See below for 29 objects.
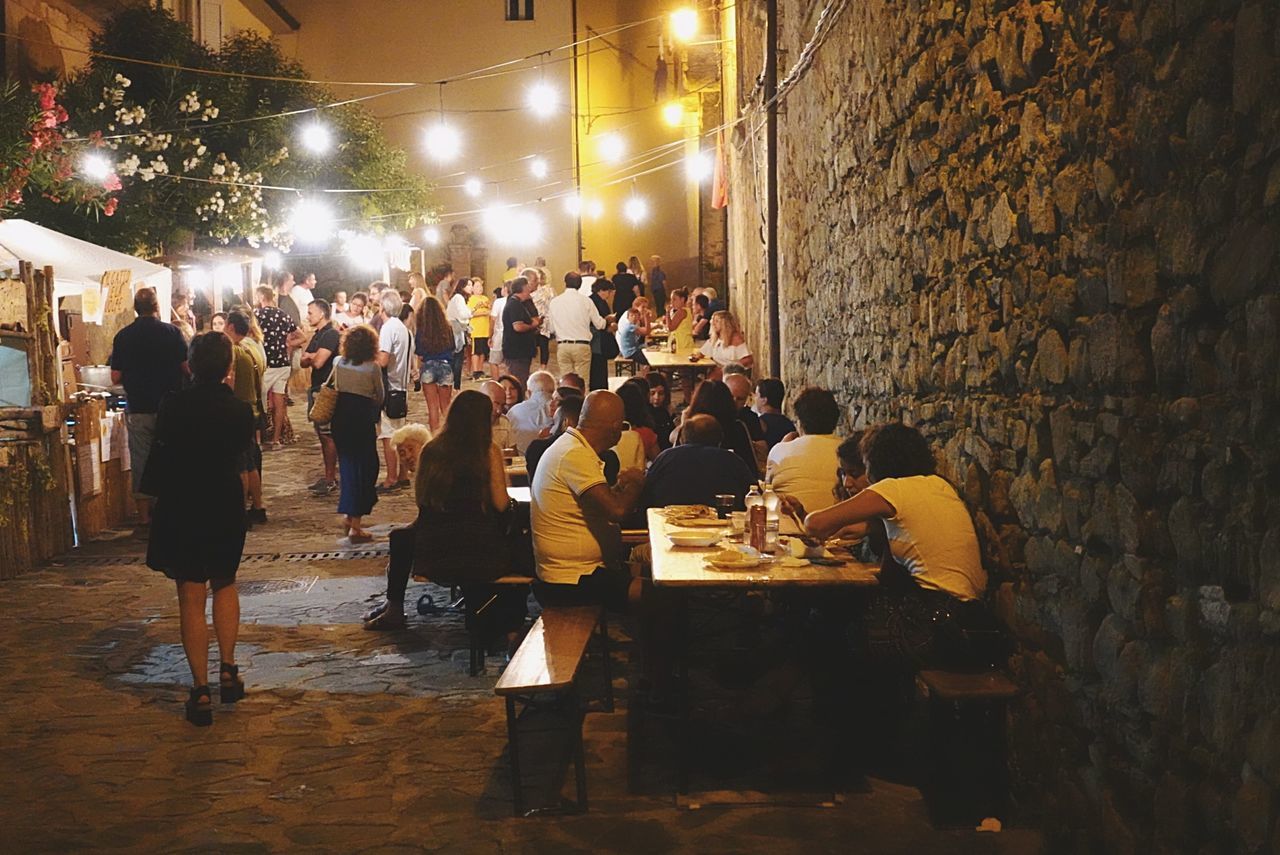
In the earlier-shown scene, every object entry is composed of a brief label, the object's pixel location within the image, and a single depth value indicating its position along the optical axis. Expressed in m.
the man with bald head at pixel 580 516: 6.46
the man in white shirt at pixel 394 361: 13.83
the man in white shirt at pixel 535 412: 10.25
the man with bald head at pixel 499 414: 10.38
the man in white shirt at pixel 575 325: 16.23
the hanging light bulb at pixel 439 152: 31.92
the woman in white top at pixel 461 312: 20.38
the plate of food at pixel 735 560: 5.47
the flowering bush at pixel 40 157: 14.01
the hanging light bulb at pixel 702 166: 26.97
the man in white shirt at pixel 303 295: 22.37
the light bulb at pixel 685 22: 19.28
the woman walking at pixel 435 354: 14.50
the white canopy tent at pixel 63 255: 13.10
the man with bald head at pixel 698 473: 7.29
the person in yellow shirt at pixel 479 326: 21.59
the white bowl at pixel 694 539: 6.00
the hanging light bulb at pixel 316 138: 25.08
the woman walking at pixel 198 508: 6.39
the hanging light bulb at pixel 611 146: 34.22
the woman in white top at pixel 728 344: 15.01
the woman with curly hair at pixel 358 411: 10.47
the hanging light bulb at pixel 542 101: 33.25
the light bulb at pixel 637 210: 33.84
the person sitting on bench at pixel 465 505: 6.99
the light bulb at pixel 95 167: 17.17
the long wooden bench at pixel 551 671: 5.06
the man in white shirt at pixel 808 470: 7.44
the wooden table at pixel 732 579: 5.22
